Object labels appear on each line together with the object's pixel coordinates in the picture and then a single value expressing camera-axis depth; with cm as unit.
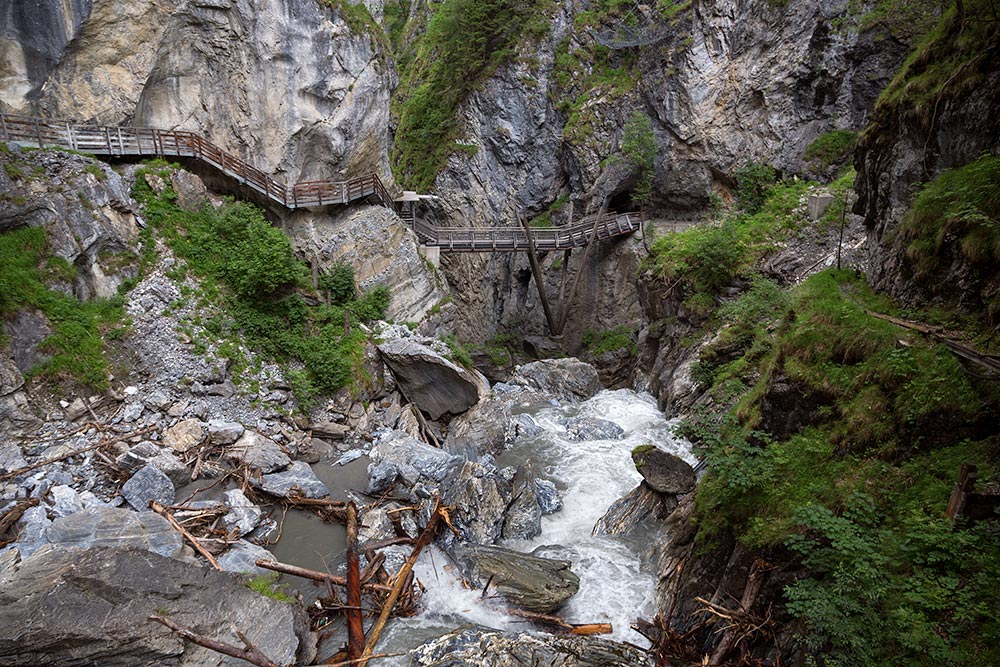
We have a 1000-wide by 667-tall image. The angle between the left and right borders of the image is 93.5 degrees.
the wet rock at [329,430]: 1225
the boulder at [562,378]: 1741
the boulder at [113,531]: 679
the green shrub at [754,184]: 1806
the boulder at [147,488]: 831
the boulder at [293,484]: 932
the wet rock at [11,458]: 866
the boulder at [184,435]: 1007
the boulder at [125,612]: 498
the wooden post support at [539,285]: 2025
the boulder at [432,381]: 1402
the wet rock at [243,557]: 717
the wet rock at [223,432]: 1055
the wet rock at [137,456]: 908
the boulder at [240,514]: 819
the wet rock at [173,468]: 915
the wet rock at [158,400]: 1077
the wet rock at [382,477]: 980
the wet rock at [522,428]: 1291
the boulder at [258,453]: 1009
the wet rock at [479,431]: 1199
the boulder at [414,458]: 1008
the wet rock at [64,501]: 777
